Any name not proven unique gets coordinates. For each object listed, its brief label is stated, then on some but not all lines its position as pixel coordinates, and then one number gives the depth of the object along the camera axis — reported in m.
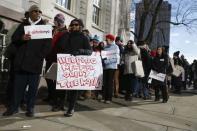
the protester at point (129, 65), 6.46
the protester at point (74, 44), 4.40
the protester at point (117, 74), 6.57
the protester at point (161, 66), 6.91
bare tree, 14.40
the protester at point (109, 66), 5.70
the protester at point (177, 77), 9.41
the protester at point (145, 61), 7.01
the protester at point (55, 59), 4.74
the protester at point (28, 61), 4.11
